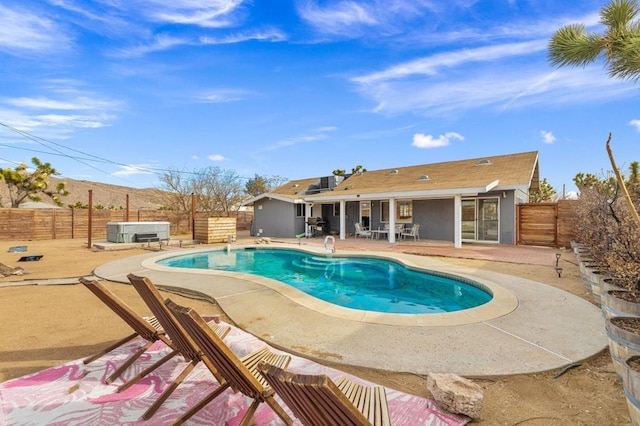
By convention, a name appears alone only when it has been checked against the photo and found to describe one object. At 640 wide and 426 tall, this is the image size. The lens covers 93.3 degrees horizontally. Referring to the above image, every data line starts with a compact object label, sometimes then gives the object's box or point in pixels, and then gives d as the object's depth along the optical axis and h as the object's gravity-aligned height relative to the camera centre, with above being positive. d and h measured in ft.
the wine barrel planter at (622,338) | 7.68 -3.11
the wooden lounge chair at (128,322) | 10.01 -3.64
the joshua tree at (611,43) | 14.89 +9.54
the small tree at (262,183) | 130.21 +15.25
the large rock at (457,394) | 7.64 -4.56
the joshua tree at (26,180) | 73.97 +9.00
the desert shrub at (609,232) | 13.45 -0.78
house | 44.96 +3.08
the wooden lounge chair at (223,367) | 6.63 -3.42
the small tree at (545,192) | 79.05 +8.35
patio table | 54.22 -2.53
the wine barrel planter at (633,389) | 5.96 -3.44
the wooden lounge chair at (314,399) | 4.13 -2.72
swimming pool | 21.53 -5.75
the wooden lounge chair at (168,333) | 8.14 -3.45
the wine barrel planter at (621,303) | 9.70 -2.78
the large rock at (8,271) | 26.07 -4.85
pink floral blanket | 7.72 -5.20
